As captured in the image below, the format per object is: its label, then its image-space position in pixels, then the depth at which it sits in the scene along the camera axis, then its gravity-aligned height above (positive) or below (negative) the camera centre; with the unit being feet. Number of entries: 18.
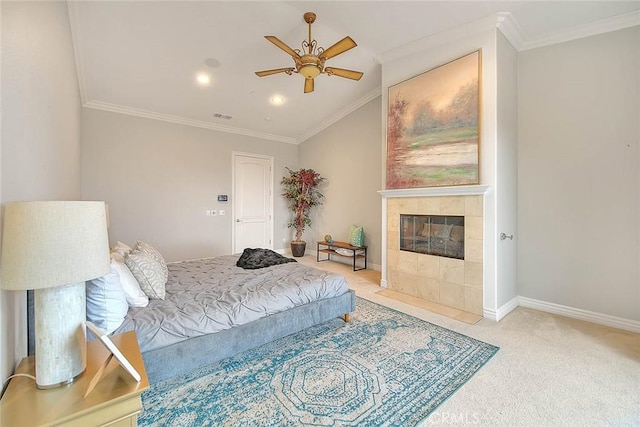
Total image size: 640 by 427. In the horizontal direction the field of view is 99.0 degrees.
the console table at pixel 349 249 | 16.79 -2.40
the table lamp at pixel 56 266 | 2.98 -0.60
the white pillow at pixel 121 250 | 8.14 -1.14
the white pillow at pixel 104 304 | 5.56 -1.87
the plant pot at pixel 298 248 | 20.81 -2.70
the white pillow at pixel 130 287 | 6.45 -1.79
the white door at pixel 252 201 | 19.83 +0.87
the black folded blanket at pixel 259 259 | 10.71 -1.90
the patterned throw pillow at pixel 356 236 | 17.11 -1.49
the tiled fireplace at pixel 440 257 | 10.12 -1.88
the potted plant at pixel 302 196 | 20.67 +1.33
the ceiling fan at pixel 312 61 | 9.15 +5.43
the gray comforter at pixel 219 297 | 6.15 -2.33
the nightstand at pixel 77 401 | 3.04 -2.24
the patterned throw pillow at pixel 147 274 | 7.20 -1.64
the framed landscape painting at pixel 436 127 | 10.09 +3.46
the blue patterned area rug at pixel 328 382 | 5.35 -3.92
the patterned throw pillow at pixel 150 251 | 8.36 -1.20
